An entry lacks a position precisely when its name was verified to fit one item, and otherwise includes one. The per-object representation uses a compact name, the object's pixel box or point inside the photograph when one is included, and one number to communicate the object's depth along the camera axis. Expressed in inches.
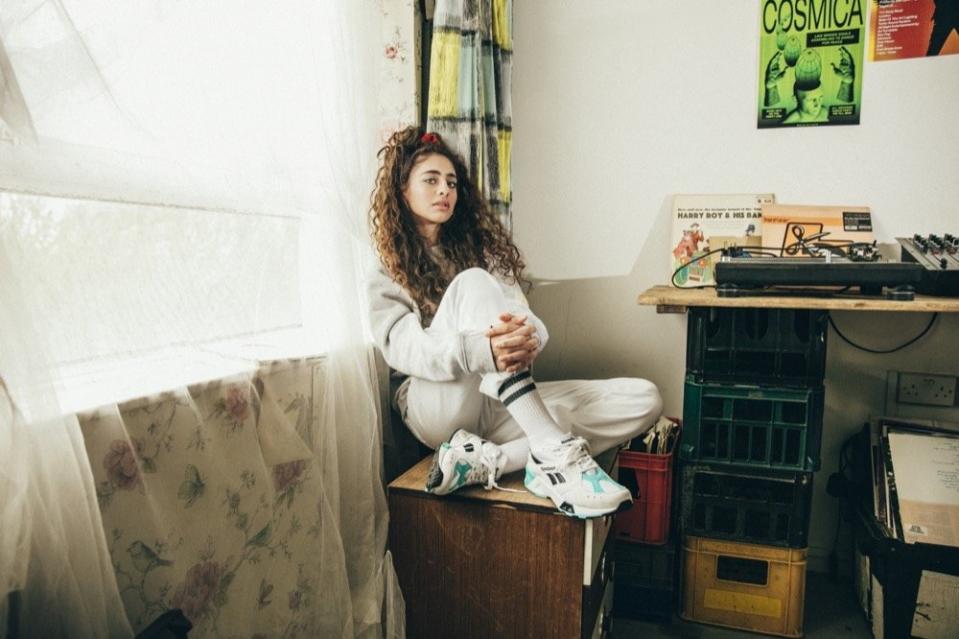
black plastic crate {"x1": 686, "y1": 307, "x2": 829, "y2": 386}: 56.9
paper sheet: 54.1
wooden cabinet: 45.9
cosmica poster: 68.5
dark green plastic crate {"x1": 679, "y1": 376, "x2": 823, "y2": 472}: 56.9
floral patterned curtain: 31.5
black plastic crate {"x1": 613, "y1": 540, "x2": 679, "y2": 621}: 62.4
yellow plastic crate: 58.5
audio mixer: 51.9
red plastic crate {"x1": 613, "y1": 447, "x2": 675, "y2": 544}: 63.1
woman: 48.4
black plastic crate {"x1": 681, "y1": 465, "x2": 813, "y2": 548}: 57.6
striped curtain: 63.0
